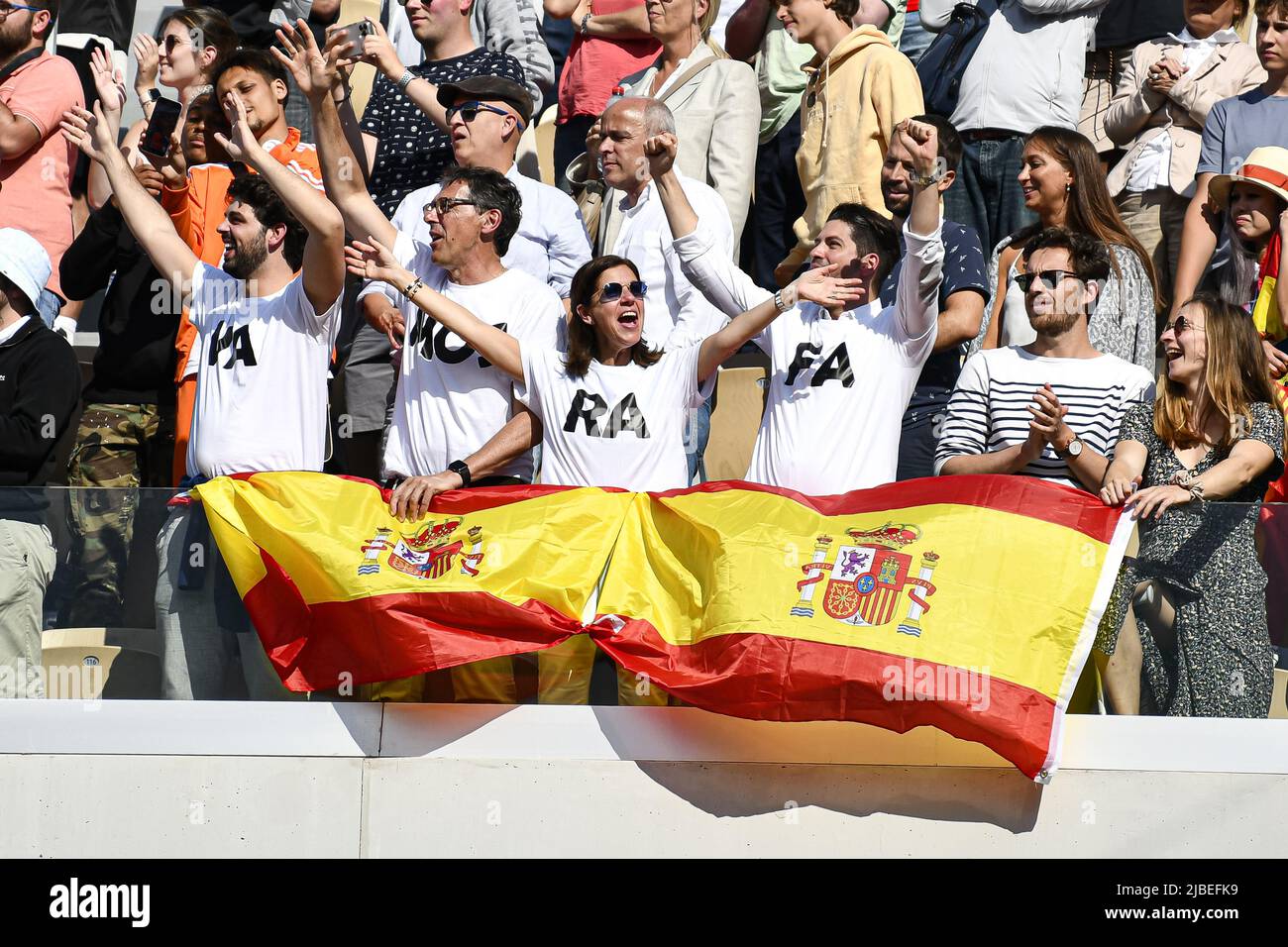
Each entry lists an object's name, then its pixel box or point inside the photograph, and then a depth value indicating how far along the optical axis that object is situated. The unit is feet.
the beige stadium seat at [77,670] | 42.24
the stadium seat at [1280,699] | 41.19
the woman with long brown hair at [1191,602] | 41.01
